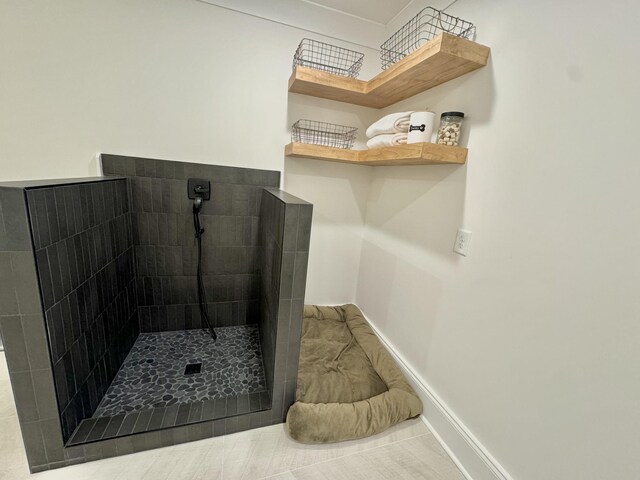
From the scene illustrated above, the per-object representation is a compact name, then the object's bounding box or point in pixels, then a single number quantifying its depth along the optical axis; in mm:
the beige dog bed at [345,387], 1242
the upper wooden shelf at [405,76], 1096
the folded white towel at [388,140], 1357
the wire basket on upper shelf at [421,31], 1248
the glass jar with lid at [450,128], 1220
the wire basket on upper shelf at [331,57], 1743
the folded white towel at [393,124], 1345
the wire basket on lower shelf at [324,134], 1865
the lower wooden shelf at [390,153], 1184
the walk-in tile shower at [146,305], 912
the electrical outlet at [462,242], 1229
